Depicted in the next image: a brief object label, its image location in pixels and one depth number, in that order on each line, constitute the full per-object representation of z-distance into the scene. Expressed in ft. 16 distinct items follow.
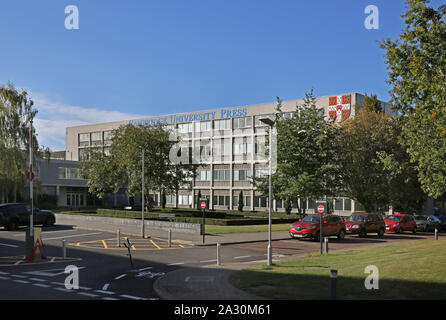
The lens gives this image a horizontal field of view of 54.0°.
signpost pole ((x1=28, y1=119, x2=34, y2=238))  60.92
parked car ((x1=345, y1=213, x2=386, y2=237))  108.19
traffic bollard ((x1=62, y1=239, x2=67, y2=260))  63.57
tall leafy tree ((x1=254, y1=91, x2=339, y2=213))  123.44
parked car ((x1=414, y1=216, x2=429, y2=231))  131.95
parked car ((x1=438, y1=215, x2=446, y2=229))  142.27
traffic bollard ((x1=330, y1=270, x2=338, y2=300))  30.71
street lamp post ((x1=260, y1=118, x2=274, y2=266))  57.41
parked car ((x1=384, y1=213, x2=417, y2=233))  121.29
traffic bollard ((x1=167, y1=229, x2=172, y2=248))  82.05
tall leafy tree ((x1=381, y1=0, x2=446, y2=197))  59.82
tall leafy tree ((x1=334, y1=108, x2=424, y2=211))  135.74
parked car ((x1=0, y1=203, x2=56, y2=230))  103.86
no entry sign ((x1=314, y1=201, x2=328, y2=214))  73.87
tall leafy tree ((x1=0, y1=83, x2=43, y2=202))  156.15
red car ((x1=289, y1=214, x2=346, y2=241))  94.73
